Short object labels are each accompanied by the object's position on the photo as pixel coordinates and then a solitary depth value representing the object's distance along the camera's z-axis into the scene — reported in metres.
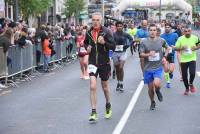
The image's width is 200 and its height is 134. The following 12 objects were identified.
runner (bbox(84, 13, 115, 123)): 10.91
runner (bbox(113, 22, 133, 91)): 16.27
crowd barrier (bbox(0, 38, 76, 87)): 17.83
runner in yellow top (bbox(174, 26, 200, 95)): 14.90
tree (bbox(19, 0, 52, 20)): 33.95
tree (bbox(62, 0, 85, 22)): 57.03
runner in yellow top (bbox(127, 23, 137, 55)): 30.26
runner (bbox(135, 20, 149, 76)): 20.77
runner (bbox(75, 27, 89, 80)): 19.88
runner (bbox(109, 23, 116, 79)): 17.45
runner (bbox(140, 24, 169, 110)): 12.45
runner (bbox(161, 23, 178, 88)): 16.78
